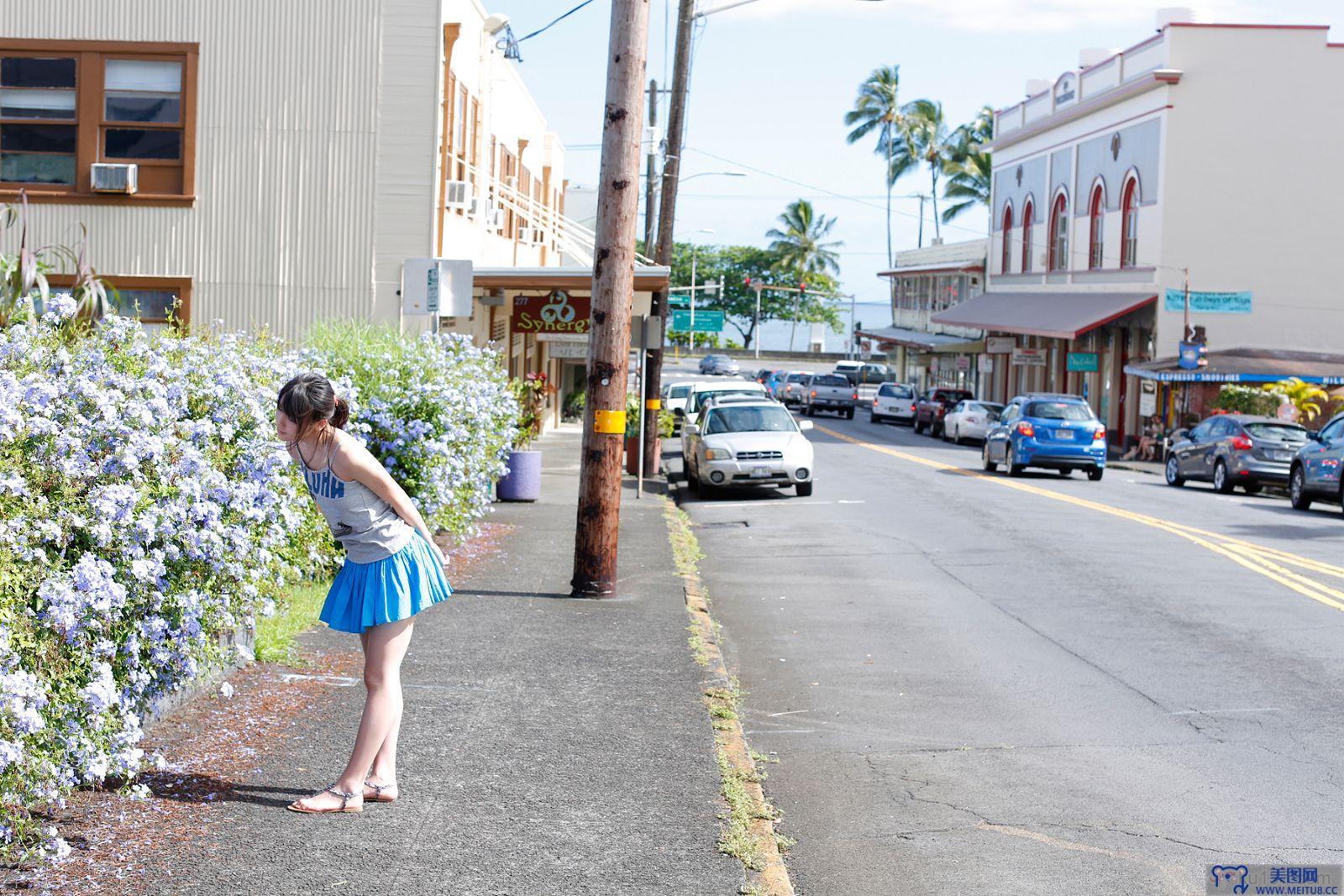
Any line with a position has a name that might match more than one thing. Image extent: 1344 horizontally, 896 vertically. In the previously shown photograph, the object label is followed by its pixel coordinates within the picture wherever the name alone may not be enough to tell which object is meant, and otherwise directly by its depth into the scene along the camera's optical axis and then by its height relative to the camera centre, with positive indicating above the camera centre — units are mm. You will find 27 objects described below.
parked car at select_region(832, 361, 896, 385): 84875 +1108
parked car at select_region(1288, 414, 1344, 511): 23891 -904
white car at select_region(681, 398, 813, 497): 23703 -1006
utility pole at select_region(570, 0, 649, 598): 11781 +602
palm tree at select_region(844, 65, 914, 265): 93062 +16646
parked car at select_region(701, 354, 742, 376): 96750 +1252
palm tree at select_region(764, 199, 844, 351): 121875 +11295
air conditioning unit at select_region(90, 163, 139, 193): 20547 +2436
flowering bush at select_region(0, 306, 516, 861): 5141 -665
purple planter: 20016 -1309
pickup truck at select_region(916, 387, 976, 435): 52219 -376
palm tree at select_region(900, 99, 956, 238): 93188 +15961
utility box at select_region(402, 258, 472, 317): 15227 +878
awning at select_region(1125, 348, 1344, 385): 40250 +1046
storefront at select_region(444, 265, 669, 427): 23141 +1292
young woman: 6039 -754
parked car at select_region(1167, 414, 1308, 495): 27906 -794
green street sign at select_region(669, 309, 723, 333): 95000 +3950
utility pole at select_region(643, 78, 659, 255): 42906 +5354
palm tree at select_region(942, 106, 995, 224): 87125 +12734
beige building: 20625 +2953
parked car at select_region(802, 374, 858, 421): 63438 -184
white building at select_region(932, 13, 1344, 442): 42906 +5931
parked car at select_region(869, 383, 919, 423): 59406 -371
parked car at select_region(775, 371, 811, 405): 67312 +70
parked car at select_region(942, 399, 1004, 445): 47031 -707
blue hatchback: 29812 -783
